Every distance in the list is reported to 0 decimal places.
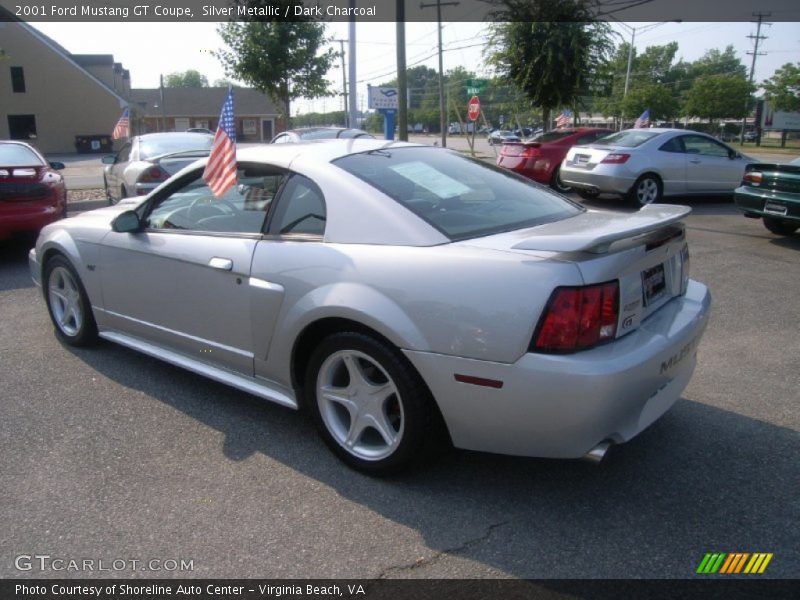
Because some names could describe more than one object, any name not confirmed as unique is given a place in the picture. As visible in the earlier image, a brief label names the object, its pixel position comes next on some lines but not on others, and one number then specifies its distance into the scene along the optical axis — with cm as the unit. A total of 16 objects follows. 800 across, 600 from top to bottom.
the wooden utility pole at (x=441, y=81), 2656
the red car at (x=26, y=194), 754
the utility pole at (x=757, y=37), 6682
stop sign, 1998
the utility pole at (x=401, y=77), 1583
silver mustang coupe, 248
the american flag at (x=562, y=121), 2117
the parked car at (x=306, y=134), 1530
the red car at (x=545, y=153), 1311
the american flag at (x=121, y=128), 1515
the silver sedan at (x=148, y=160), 940
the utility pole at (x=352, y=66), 1868
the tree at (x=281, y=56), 2411
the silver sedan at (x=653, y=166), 1116
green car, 781
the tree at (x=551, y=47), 1789
